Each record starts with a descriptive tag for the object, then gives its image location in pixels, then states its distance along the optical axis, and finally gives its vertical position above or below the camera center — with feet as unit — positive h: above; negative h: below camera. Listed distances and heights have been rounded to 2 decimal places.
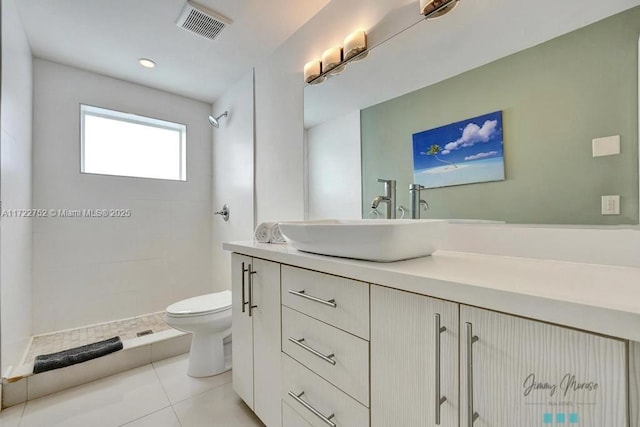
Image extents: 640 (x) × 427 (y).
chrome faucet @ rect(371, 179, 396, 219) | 4.33 +0.28
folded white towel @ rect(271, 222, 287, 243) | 4.98 -0.34
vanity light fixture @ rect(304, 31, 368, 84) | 4.85 +2.90
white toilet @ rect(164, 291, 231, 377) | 5.60 -2.26
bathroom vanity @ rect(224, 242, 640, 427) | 1.59 -0.94
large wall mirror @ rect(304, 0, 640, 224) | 2.63 +1.34
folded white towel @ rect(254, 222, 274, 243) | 5.11 -0.31
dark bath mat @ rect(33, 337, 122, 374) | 5.35 -2.76
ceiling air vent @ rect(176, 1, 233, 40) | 5.44 +3.99
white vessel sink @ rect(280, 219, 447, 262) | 2.64 -0.25
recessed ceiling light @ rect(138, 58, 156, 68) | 7.16 +3.98
